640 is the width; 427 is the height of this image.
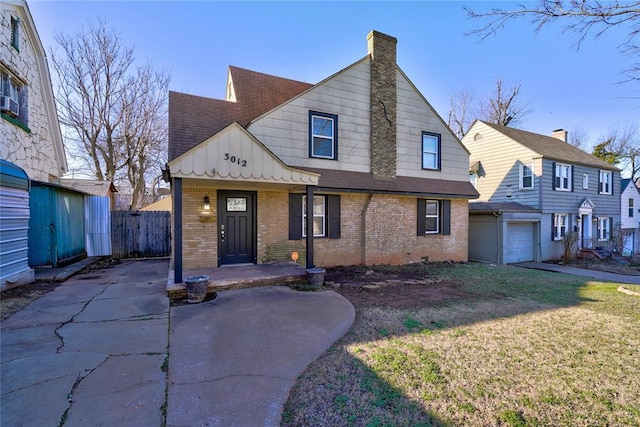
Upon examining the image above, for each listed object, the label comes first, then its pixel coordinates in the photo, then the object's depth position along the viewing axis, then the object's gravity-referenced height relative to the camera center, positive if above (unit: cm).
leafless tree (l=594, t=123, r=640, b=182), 3116 +658
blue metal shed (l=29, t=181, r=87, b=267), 852 -56
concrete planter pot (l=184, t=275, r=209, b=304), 601 -166
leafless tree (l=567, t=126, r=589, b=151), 3411 +806
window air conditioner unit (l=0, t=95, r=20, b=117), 765 +273
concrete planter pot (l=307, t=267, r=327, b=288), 739 -176
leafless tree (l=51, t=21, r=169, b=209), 1764 +601
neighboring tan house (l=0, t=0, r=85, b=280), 705 +168
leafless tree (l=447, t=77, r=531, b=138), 2823 +991
